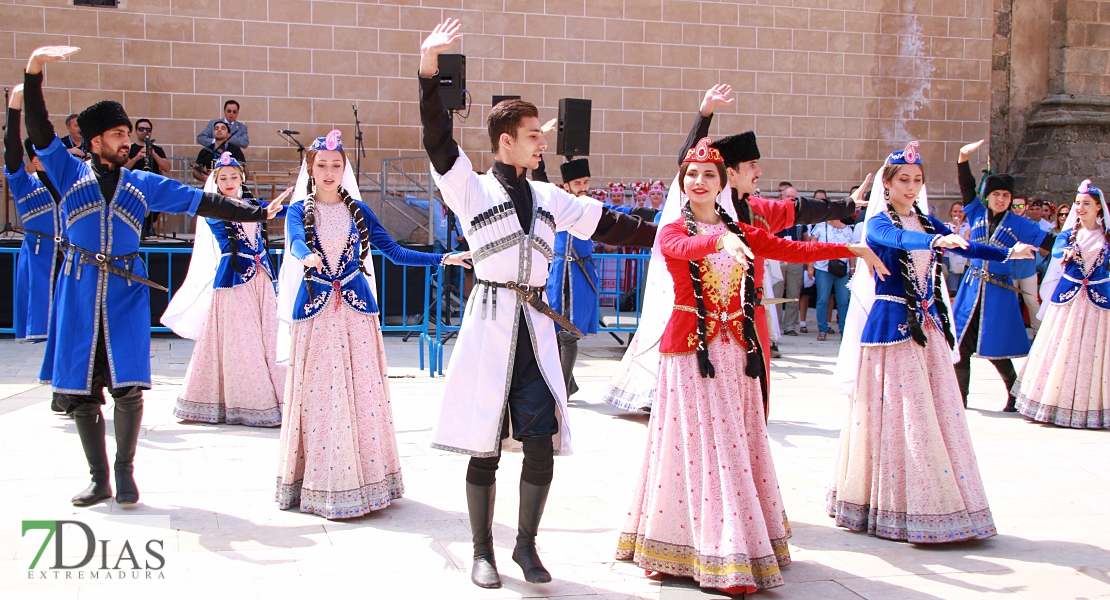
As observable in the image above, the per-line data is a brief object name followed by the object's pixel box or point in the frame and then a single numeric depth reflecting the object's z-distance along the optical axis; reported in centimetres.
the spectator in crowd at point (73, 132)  1194
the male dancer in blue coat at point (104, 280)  475
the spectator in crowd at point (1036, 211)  1339
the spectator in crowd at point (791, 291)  1322
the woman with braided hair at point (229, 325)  693
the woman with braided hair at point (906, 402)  446
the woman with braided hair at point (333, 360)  479
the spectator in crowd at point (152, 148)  1250
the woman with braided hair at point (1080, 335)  744
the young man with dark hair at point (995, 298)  808
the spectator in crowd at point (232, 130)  1298
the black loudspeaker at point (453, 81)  1136
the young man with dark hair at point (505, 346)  376
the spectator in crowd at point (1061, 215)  1282
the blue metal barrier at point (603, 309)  1119
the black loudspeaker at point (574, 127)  1170
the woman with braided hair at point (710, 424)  377
